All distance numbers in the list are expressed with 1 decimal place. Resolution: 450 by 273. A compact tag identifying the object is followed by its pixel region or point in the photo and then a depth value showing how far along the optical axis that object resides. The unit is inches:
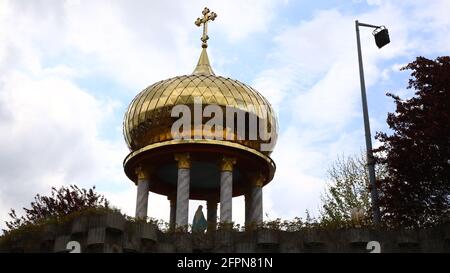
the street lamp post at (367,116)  634.3
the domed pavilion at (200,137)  960.3
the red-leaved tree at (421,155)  610.9
